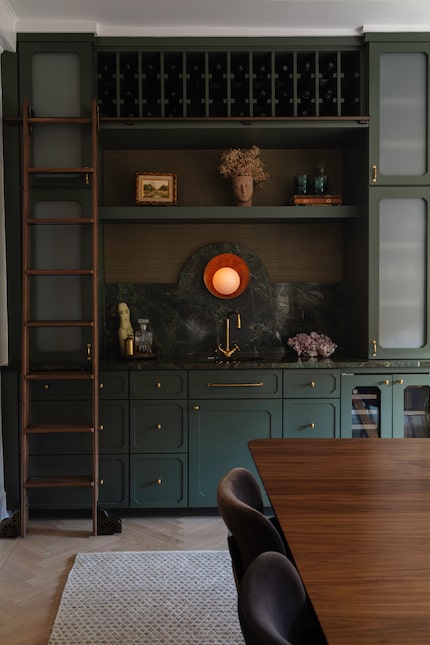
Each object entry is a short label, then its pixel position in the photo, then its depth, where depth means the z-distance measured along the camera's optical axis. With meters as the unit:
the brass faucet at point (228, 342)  4.02
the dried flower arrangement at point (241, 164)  3.90
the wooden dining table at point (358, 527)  0.97
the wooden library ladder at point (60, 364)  3.39
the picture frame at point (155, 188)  3.91
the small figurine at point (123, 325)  3.95
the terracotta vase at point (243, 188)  3.88
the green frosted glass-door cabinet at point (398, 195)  3.65
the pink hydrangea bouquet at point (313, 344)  3.90
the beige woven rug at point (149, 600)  2.38
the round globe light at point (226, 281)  4.12
